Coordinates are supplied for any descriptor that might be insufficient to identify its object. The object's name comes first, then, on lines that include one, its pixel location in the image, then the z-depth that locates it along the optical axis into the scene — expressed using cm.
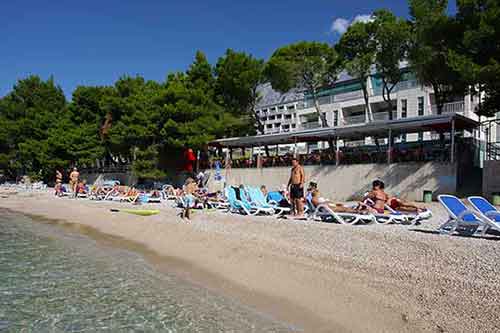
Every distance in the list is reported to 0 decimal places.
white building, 2778
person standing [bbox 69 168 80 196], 2200
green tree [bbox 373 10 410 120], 2156
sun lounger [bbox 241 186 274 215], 1138
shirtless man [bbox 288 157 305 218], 967
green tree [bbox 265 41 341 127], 2648
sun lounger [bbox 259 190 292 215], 1092
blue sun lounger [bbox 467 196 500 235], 655
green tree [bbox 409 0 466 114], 1570
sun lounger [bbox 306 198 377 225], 892
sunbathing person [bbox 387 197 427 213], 909
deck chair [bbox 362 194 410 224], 898
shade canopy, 1630
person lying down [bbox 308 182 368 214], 926
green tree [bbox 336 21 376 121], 2323
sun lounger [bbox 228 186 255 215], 1163
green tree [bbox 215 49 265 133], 2808
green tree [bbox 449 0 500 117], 1335
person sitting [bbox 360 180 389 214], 913
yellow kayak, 1320
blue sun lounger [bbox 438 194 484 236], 703
